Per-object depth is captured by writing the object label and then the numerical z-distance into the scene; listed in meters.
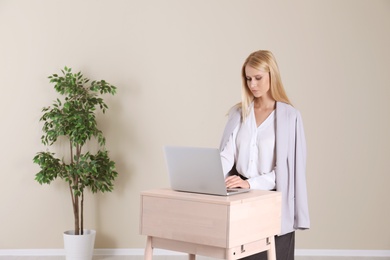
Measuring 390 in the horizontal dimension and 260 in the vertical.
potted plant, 5.51
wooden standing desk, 2.62
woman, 3.15
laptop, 2.71
